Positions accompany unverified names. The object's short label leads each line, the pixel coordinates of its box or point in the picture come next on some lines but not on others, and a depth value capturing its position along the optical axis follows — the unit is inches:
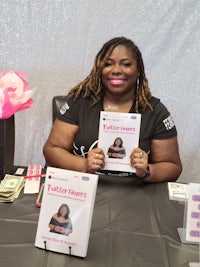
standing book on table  31.1
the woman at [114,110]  53.9
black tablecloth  31.3
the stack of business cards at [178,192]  37.6
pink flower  43.5
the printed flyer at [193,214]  34.0
